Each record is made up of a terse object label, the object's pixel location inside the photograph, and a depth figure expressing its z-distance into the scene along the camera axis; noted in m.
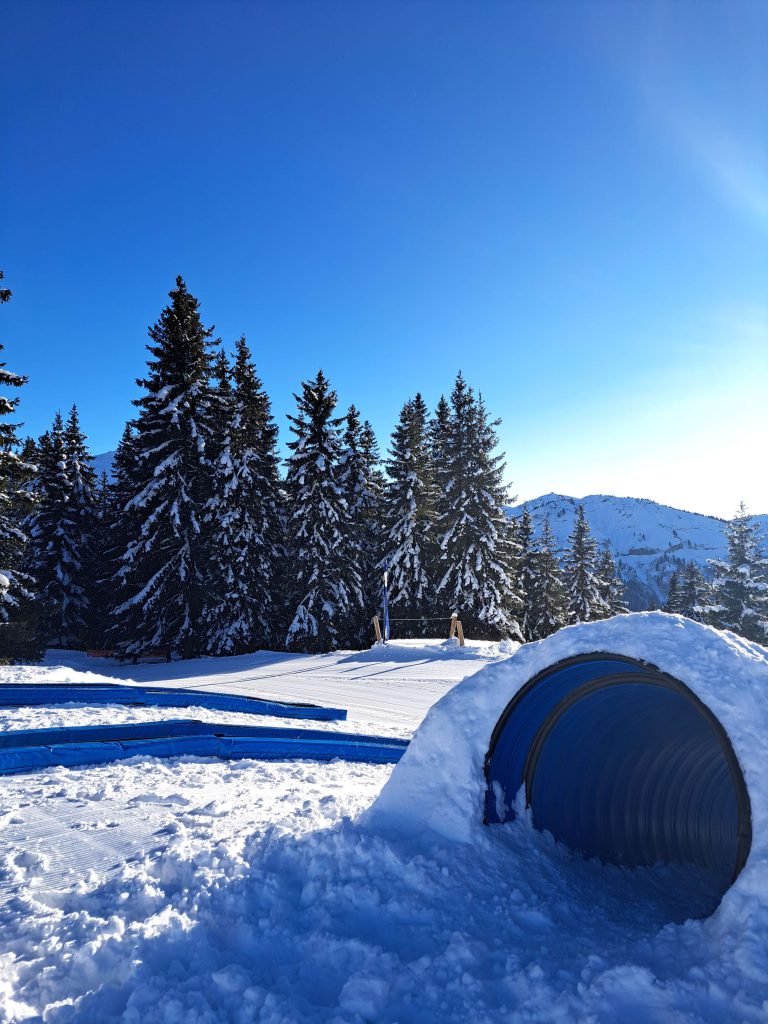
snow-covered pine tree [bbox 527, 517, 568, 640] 32.69
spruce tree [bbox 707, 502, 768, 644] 28.50
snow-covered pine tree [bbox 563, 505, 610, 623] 37.75
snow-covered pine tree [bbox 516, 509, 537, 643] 32.66
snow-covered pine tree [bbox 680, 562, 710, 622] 46.81
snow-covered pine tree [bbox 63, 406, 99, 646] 29.62
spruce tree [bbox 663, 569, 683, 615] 50.97
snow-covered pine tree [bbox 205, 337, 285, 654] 23.47
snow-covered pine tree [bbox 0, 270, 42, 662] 15.43
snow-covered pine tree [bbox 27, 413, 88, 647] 28.28
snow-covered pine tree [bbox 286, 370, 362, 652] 24.25
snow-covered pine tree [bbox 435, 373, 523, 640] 26.25
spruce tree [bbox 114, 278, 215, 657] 21.86
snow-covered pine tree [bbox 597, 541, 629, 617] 42.56
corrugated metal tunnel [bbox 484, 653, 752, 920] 4.09
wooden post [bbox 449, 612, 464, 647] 18.28
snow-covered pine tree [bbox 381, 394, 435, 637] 27.70
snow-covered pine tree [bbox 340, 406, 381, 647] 28.55
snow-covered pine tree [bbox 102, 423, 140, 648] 23.80
